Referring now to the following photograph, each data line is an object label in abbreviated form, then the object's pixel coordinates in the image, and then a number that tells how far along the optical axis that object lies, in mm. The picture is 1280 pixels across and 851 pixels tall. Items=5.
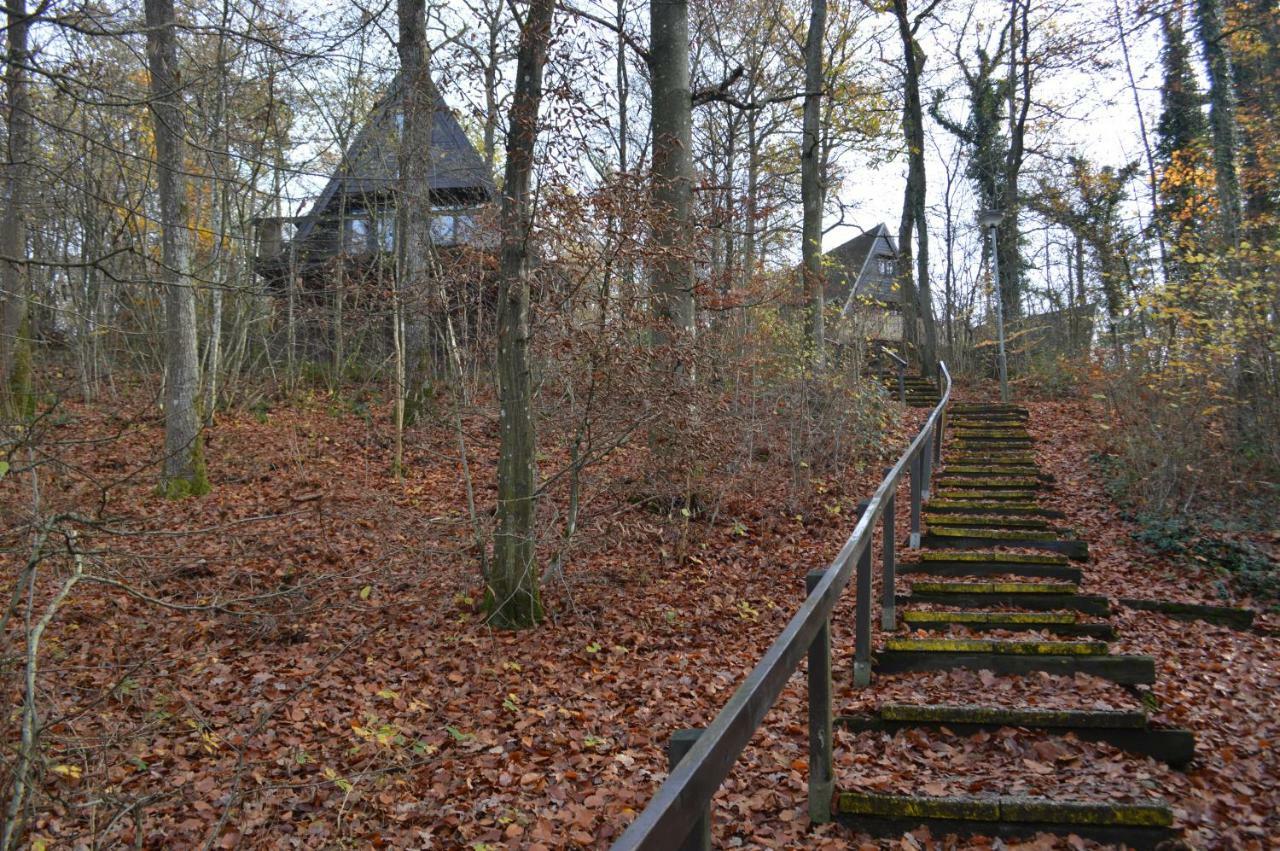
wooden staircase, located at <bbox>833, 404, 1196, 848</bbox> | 3152
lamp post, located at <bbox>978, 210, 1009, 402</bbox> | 16562
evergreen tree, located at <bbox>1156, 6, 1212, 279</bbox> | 16938
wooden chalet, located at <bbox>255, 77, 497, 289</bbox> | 11286
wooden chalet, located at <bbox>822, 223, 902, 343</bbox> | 14706
